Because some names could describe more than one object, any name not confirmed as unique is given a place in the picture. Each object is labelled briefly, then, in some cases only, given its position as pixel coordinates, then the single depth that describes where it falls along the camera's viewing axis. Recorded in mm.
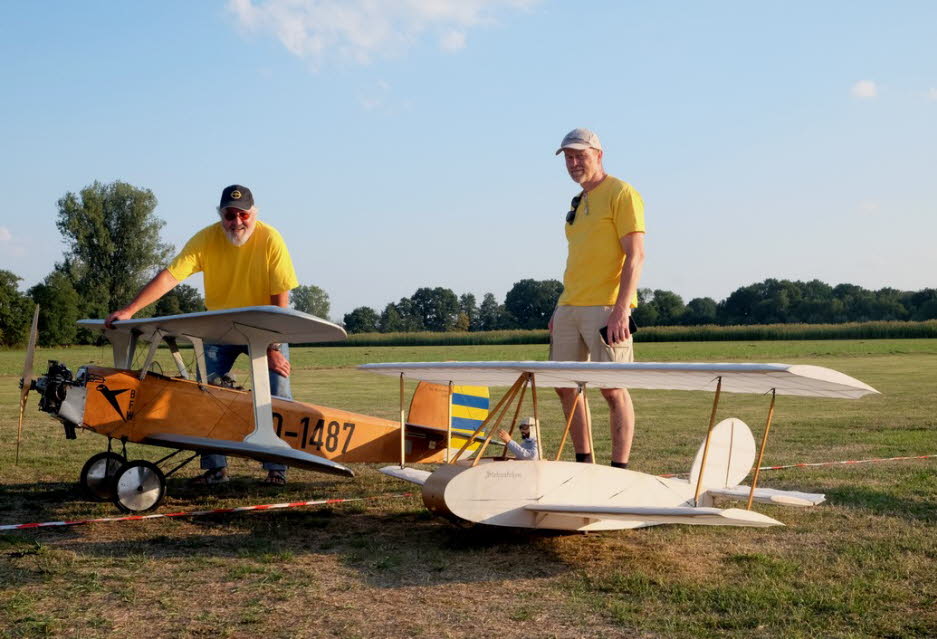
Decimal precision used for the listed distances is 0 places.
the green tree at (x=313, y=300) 123875
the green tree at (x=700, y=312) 111500
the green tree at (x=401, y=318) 106750
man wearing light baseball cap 5582
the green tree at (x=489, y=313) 114288
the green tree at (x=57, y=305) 49094
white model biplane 4203
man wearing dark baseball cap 6602
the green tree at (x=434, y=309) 114500
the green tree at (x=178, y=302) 68562
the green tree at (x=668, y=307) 110331
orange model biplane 5695
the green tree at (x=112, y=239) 74875
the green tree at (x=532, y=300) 103062
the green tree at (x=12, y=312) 59625
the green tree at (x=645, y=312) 101688
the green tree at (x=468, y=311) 117312
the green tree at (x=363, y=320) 100469
